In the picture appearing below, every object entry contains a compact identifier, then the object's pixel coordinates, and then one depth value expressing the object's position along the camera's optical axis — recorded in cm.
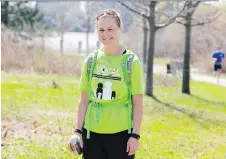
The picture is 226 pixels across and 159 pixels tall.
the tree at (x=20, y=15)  2694
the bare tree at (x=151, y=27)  1042
